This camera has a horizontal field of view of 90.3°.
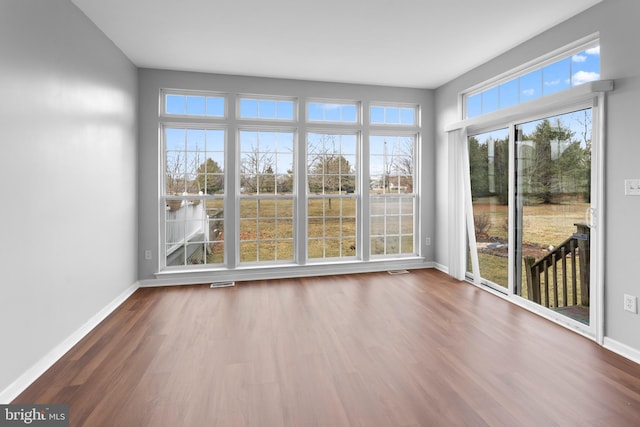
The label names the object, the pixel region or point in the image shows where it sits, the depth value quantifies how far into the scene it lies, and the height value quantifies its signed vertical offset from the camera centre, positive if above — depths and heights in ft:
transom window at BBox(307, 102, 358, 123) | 15.60 +4.75
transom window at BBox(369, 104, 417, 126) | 16.34 +4.81
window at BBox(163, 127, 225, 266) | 14.38 +0.53
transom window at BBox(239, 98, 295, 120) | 14.90 +4.70
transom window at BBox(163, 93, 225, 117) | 14.20 +4.65
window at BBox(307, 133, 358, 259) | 15.80 +0.65
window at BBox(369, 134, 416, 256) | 16.51 +0.70
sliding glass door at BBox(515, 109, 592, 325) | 9.48 -0.14
